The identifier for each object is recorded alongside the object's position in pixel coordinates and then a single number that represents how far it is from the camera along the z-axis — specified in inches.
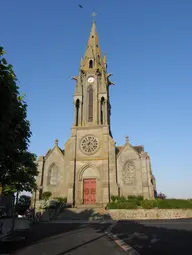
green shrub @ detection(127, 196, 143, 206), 1039.1
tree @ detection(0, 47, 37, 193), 233.3
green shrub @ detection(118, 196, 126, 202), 1063.1
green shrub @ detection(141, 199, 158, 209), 971.3
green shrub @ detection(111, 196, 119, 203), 1102.4
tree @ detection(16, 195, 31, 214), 1385.3
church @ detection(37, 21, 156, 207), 1194.0
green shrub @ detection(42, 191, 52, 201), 1214.3
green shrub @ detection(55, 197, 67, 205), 1114.3
